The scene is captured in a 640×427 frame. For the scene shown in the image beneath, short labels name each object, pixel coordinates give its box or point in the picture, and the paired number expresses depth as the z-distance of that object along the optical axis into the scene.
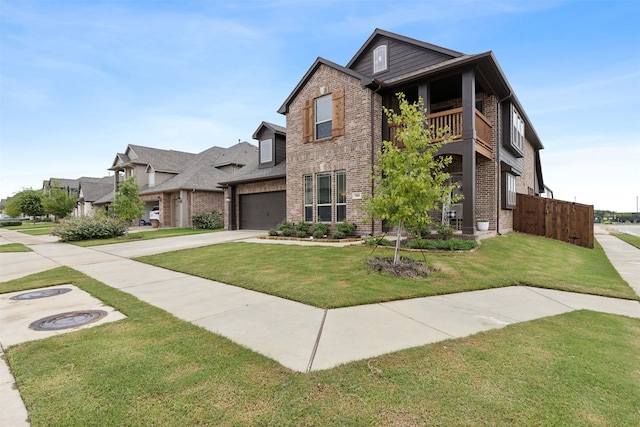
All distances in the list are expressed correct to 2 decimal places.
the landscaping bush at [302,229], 12.84
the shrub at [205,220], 21.33
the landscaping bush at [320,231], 12.09
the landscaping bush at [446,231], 9.32
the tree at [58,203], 32.44
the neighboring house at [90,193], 39.25
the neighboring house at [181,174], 22.17
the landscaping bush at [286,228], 13.25
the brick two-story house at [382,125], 10.04
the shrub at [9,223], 36.92
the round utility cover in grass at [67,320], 3.72
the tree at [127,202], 16.39
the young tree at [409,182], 5.99
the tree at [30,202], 43.47
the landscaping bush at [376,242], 9.48
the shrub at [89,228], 15.36
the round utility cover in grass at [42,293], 5.21
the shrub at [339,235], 11.41
